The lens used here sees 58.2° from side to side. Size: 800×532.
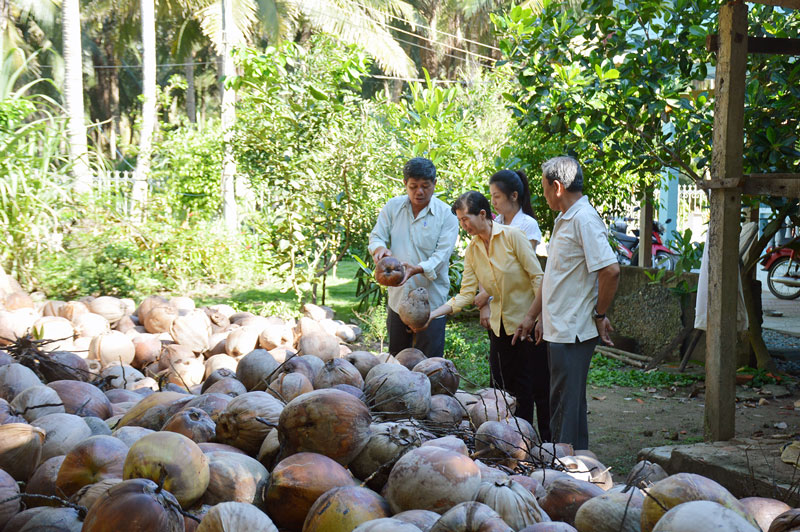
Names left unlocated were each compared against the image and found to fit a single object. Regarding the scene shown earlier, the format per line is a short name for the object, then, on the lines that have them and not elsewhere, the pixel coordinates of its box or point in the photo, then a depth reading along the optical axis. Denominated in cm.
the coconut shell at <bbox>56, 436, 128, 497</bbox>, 202
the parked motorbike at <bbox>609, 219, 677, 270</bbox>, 1041
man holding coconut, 457
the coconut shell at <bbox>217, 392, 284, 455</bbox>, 229
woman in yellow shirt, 424
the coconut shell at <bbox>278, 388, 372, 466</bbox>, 207
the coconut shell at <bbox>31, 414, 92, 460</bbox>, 235
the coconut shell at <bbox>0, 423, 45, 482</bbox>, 218
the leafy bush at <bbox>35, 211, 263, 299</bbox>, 840
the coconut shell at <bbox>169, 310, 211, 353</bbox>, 548
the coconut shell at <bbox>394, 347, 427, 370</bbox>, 358
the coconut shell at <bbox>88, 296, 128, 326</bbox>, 627
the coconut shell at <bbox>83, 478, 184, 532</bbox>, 159
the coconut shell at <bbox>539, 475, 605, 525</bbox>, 198
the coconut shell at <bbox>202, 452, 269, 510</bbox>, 194
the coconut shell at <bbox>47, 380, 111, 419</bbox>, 293
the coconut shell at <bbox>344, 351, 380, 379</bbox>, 332
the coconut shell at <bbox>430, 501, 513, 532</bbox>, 160
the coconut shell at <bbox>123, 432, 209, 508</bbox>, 183
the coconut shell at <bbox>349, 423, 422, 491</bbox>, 211
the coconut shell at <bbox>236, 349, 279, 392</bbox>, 323
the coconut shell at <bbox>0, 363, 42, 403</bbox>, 303
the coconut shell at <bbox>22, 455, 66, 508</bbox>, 209
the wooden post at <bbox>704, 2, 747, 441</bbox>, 400
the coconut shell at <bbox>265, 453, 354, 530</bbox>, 190
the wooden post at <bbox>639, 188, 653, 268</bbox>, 824
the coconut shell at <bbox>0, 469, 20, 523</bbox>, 192
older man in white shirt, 369
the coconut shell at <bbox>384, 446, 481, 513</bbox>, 185
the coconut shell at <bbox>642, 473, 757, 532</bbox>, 171
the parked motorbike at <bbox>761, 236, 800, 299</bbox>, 1132
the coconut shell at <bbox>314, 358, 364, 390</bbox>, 293
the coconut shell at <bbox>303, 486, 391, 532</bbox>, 175
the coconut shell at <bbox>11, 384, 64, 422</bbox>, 269
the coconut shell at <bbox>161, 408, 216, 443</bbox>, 228
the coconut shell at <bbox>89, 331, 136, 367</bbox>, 492
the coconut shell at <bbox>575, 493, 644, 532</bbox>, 178
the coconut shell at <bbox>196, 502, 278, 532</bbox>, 164
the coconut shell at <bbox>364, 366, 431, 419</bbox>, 265
